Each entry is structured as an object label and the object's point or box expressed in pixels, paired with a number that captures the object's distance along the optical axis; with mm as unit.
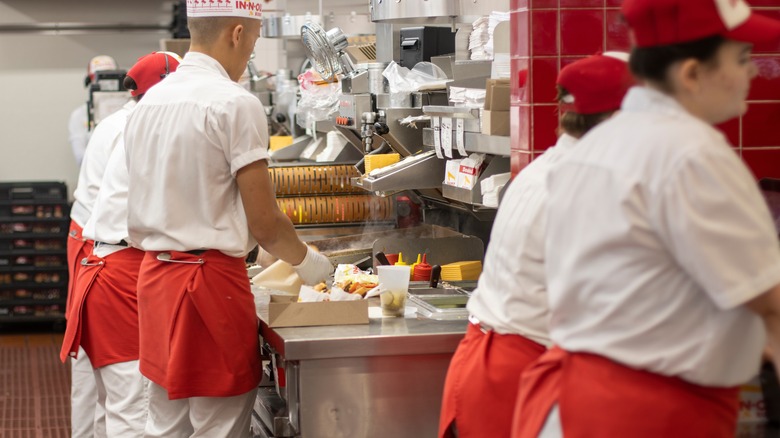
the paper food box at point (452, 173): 3577
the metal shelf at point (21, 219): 9000
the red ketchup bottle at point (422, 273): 3781
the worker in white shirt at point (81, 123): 9297
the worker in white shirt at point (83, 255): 4402
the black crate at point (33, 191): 9062
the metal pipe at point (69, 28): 10359
